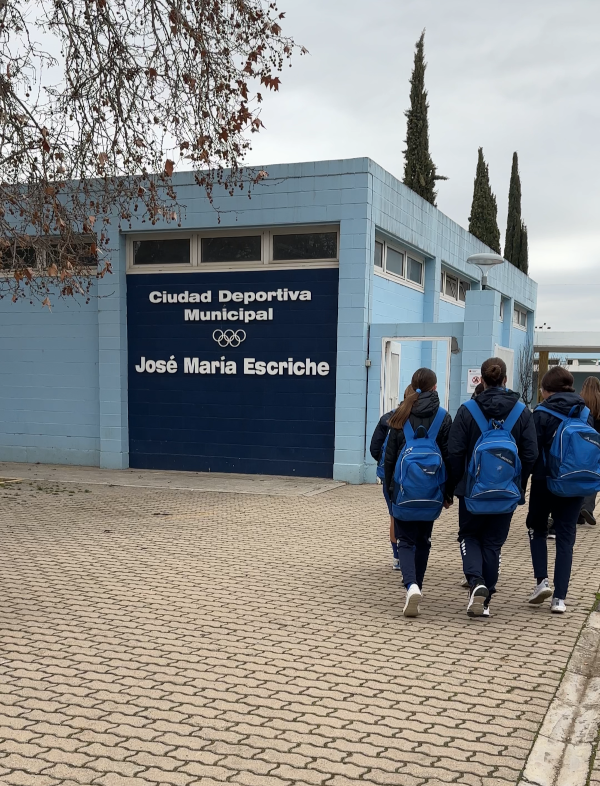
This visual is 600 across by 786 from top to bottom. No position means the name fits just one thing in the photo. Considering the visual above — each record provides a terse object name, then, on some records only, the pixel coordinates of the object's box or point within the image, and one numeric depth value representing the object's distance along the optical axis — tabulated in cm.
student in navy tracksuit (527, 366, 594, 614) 601
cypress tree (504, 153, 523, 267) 3631
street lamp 1317
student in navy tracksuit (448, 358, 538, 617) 577
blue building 1325
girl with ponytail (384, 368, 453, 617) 591
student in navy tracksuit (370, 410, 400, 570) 643
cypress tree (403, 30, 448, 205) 2539
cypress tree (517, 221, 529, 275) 3678
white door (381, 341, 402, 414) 1352
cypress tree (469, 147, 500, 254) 3200
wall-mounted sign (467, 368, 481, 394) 1300
